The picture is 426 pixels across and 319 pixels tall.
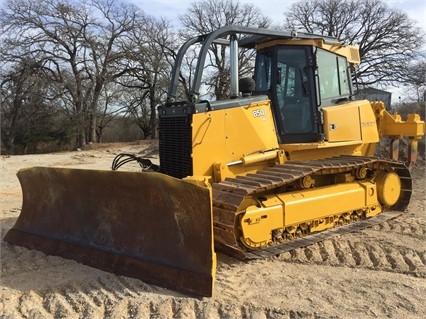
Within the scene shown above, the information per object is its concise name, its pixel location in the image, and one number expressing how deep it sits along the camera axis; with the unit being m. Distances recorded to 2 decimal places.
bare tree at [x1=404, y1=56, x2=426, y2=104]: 29.09
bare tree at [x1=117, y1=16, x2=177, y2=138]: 28.73
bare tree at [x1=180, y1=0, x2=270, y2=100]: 25.05
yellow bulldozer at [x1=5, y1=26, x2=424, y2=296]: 4.51
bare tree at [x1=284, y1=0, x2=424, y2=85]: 29.95
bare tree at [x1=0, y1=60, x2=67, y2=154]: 25.61
